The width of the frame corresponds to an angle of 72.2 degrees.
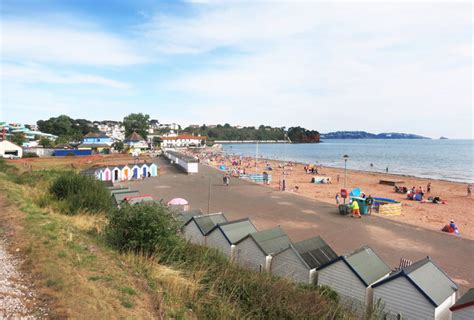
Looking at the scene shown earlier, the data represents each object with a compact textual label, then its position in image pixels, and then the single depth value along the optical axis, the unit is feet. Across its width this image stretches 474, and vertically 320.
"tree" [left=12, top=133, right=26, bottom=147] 210.79
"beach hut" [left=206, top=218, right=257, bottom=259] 34.09
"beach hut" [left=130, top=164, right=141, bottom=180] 108.99
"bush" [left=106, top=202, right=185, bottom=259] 24.08
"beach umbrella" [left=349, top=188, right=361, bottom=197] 75.71
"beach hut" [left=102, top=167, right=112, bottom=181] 99.50
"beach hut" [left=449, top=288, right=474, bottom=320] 20.68
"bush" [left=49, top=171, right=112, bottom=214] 39.81
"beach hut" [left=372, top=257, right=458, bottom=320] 23.13
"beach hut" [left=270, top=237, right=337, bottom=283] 28.58
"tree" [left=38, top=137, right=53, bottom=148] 219.04
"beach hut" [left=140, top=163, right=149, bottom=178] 112.55
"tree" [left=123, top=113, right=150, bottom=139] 330.95
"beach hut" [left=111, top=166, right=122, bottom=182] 103.35
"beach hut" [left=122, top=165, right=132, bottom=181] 105.09
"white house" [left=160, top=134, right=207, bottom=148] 437.50
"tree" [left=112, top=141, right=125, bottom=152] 234.38
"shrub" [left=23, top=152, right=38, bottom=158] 163.20
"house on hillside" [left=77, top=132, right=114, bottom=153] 208.09
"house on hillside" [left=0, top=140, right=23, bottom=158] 146.88
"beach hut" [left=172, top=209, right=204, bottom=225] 40.68
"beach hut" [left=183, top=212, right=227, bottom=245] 37.17
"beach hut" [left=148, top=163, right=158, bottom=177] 116.88
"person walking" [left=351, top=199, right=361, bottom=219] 59.72
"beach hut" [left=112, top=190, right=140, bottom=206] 49.65
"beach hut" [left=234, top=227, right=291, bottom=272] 31.17
